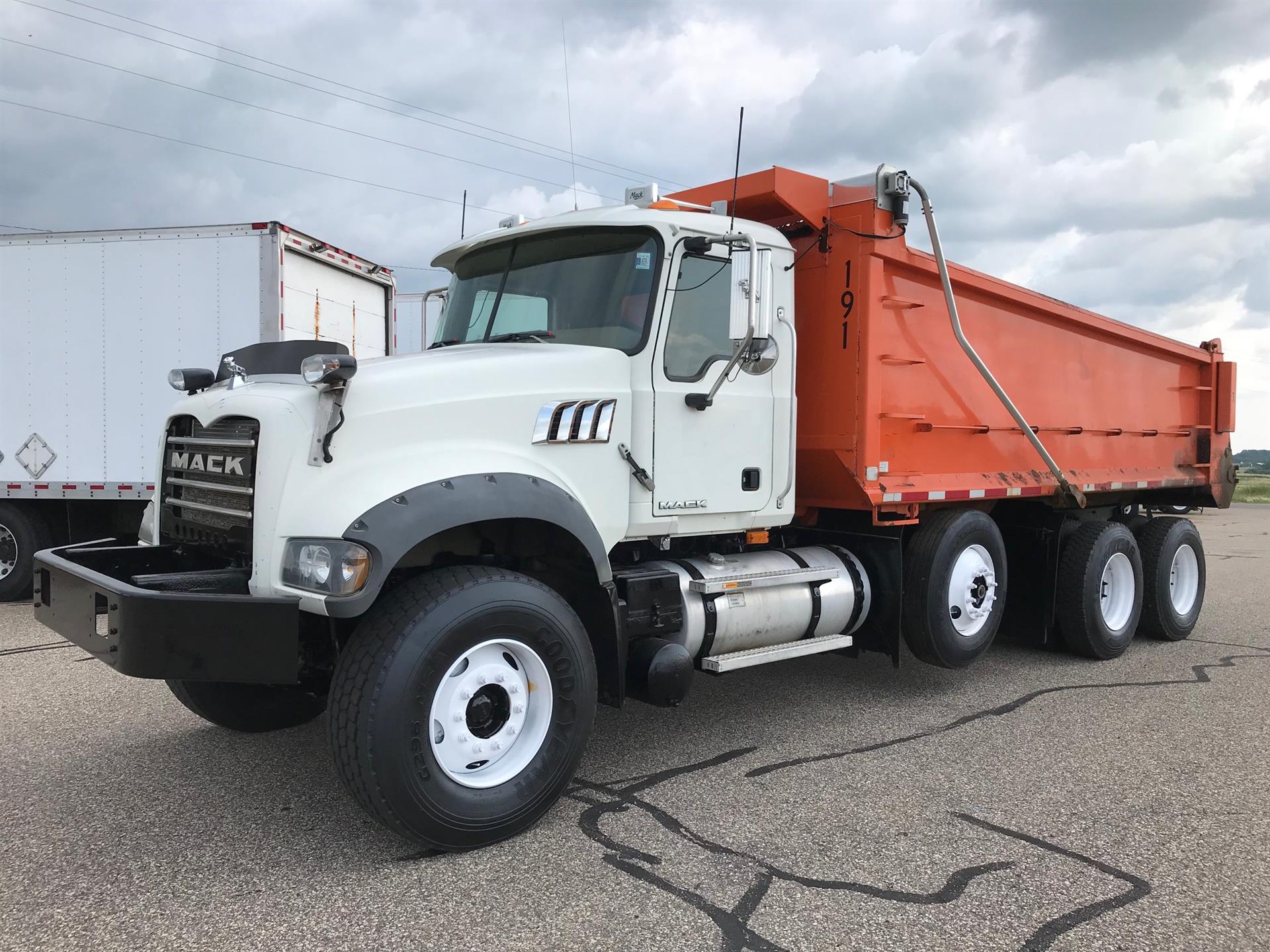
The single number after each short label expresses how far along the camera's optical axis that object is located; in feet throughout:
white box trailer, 28.60
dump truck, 11.47
